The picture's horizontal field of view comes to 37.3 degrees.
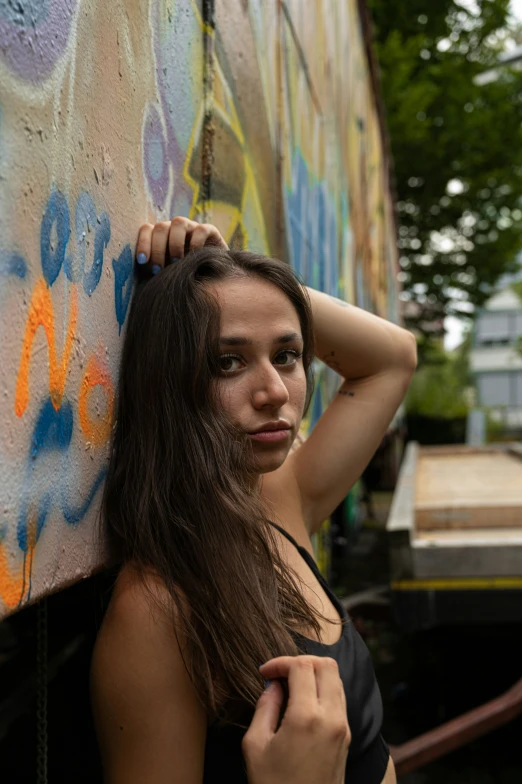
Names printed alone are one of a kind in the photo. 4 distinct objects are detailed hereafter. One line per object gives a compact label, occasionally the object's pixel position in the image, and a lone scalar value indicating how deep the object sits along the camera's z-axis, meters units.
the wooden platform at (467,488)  4.09
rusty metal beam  3.15
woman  1.12
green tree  13.80
